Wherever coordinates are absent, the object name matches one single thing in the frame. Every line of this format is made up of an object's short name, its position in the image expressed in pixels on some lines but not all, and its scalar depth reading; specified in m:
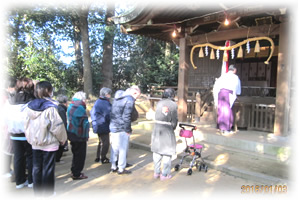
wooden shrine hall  5.61
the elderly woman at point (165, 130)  4.00
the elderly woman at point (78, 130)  4.01
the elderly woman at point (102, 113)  4.76
